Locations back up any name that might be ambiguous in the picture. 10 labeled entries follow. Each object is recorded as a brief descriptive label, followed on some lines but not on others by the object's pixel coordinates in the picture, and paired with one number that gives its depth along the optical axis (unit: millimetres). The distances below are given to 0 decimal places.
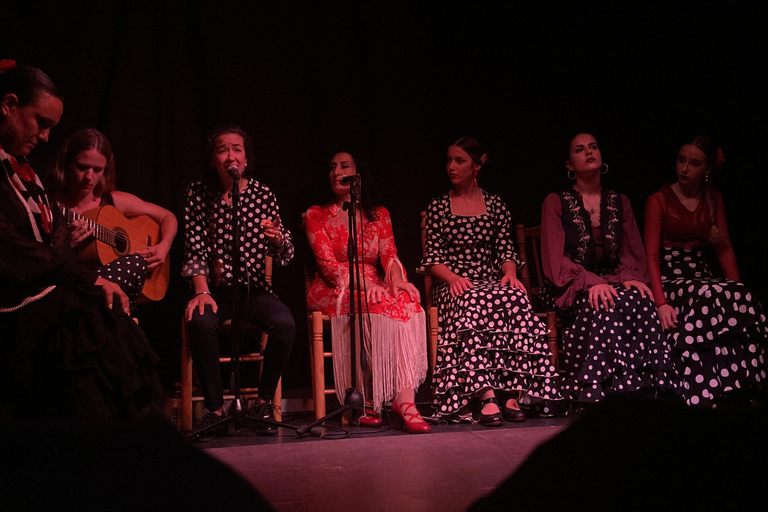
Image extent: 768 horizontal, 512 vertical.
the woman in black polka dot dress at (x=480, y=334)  3201
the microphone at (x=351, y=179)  2996
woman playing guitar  2963
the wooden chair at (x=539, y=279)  3592
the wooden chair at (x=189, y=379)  3152
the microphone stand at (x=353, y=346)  2939
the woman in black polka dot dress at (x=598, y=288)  3174
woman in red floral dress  3219
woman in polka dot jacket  3037
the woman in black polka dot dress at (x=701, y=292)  3205
